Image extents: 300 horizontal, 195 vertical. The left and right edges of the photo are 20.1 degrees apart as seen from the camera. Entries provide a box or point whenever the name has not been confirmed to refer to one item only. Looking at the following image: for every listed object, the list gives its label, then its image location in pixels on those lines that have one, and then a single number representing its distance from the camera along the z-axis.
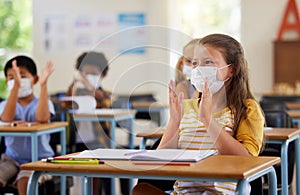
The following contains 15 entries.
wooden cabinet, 10.39
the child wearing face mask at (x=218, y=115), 3.12
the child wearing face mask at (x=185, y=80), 3.35
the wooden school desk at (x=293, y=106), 7.47
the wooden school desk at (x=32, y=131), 4.70
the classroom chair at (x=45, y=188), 4.82
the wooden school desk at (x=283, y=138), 3.99
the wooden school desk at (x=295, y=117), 5.75
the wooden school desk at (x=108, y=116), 5.39
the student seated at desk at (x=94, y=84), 5.41
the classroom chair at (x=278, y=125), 4.66
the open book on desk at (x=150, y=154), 2.87
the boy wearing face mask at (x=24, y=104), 5.13
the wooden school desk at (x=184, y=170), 2.57
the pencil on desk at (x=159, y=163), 2.76
